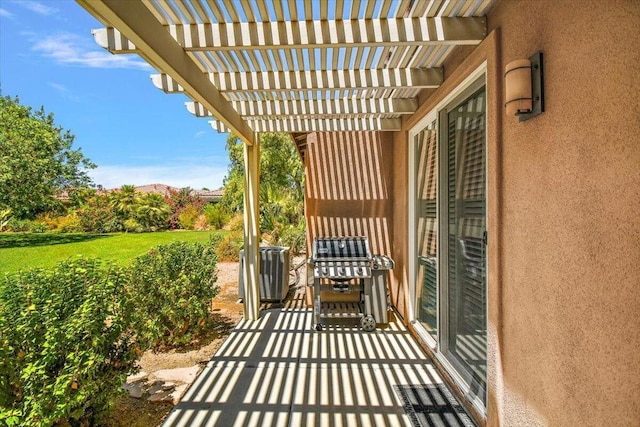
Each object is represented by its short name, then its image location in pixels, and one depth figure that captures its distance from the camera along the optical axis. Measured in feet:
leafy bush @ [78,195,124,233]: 71.20
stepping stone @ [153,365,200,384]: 12.82
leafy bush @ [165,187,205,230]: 76.95
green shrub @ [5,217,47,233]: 69.21
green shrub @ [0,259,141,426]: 7.62
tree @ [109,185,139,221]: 73.46
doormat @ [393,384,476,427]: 9.67
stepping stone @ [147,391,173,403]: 11.40
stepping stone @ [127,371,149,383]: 12.79
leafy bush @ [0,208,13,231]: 65.16
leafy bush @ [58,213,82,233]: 70.74
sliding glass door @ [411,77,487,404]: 10.09
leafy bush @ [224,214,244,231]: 51.67
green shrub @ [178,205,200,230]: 73.20
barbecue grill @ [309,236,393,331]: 17.35
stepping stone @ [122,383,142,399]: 11.78
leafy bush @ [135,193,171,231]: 73.61
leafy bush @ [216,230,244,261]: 42.06
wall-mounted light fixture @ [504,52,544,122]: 6.51
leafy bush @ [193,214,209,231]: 71.56
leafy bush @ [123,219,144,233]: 72.69
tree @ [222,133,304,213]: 53.42
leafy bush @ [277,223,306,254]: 42.88
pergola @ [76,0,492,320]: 8.18
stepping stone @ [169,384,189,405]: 11.34
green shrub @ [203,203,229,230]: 67.31
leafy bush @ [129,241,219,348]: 14.58
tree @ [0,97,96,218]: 61.93
